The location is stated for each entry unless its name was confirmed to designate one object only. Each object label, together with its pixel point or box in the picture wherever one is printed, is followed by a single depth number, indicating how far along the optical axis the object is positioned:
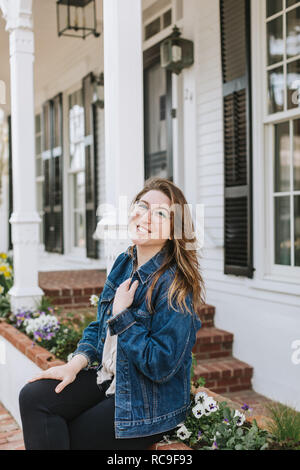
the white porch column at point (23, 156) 4.43
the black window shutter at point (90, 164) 7.34
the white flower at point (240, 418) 2.08
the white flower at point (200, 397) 2.22
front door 5.60
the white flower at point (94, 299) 3.43
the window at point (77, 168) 8.22
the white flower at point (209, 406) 2.16
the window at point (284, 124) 3.88
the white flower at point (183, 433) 2.01
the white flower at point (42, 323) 3.93
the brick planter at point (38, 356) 1.99
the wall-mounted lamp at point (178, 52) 5.06
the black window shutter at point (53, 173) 8.77
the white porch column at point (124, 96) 2.55
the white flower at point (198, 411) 2.13
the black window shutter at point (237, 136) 4.15
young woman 1.79
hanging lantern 5.40
